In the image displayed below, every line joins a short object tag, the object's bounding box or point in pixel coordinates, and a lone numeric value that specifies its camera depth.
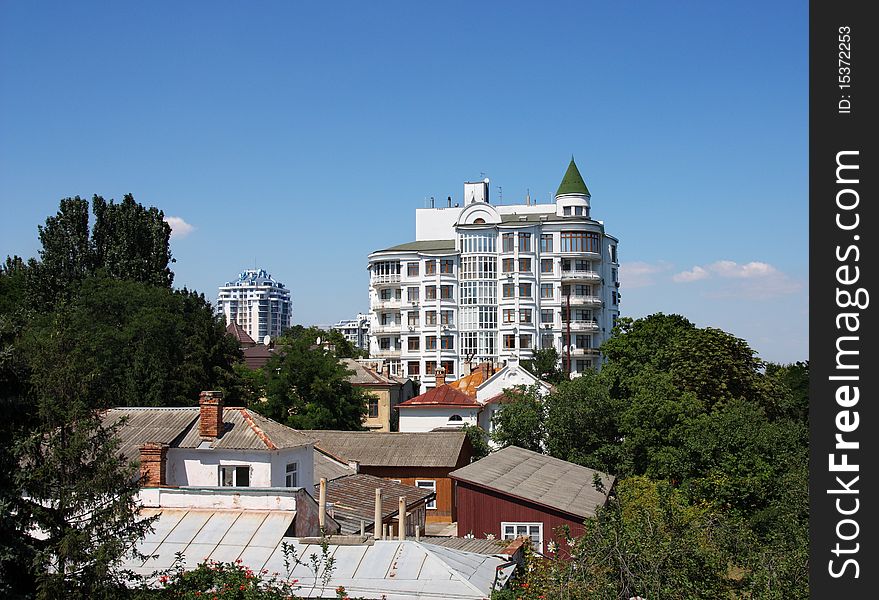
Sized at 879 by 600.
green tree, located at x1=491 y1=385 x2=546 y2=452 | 43.66
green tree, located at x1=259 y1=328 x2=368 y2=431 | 47.72
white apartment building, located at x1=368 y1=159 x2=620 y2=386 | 88.31
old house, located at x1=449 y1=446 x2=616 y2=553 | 29.98
